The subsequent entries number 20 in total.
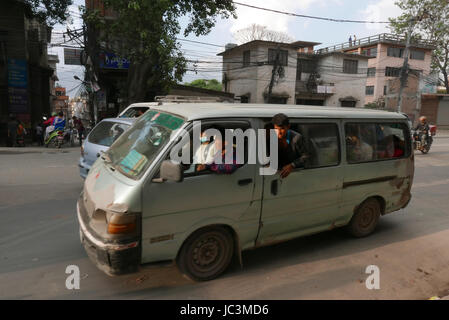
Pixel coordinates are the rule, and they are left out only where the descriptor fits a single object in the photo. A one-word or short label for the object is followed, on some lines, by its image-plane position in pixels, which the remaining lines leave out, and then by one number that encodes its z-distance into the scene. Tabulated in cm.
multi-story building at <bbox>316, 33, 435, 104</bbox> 4062
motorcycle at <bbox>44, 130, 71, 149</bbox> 1469
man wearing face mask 315
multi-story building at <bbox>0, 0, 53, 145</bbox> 1658
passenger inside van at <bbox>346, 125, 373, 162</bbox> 418
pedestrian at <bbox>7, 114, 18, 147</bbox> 1493
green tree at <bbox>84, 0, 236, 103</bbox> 1330
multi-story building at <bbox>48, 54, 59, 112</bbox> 4542
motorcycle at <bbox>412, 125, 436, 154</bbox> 1375
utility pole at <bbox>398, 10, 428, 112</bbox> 2195
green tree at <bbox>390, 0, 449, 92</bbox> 3528
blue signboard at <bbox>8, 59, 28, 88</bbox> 1650
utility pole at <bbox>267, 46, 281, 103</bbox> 2715
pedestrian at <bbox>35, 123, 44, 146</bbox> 1621
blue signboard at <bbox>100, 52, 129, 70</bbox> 1909
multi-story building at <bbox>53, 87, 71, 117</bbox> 7471
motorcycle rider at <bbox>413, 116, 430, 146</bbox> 1374
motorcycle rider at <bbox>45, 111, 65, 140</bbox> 1464
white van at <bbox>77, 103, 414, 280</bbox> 290
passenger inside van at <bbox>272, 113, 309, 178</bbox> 352
